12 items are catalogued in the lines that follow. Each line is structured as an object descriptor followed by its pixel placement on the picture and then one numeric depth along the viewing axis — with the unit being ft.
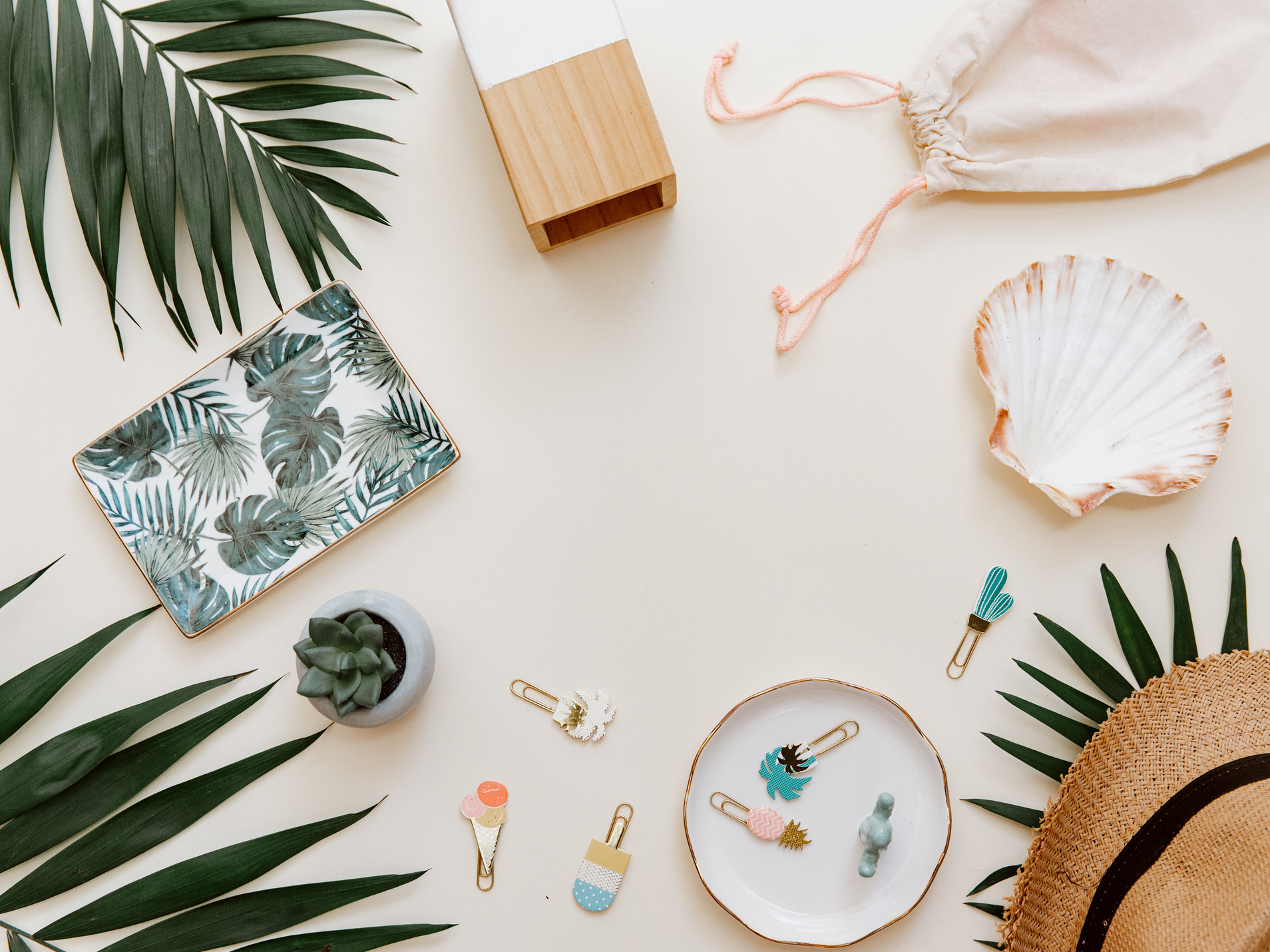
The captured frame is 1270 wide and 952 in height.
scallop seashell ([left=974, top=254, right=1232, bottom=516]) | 2.78
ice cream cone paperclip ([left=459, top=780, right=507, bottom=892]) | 2.87
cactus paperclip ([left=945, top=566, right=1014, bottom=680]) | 2.86
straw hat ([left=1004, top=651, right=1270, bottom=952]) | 2.08
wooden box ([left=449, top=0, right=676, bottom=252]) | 2.44
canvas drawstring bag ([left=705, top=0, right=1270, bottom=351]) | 2.73
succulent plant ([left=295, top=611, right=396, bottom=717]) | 2.41
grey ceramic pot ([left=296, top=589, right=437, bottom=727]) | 2.59
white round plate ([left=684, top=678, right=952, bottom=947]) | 2.84
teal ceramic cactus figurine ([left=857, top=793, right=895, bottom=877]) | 2.71
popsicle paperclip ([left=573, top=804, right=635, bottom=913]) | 2.85
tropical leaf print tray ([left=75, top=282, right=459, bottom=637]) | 2.85
